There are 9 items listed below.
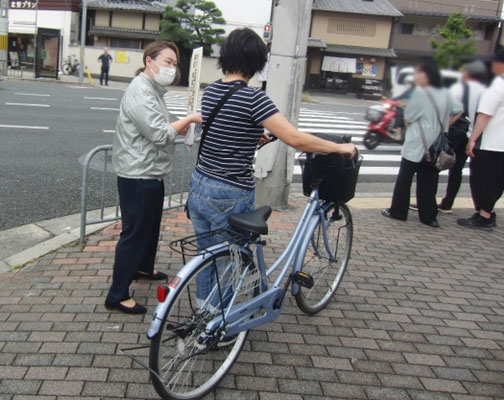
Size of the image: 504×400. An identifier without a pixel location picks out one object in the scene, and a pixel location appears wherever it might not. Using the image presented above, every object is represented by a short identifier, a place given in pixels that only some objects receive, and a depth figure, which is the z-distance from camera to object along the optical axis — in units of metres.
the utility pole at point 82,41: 26.16
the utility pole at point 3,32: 25.30
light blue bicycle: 2.45
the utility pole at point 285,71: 5.61
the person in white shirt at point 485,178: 5.34
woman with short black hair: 2.65
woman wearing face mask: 3.07
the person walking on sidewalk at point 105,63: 27.69
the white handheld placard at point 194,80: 3.57
